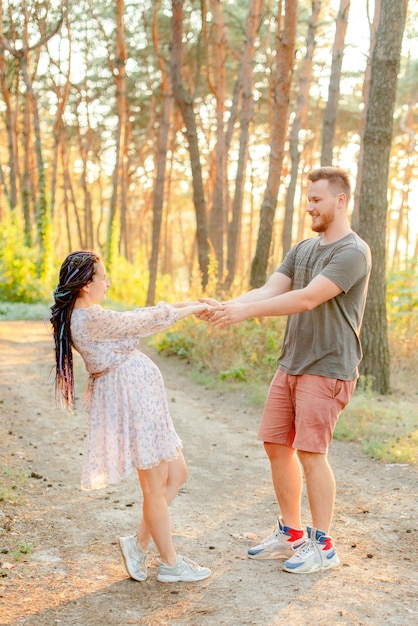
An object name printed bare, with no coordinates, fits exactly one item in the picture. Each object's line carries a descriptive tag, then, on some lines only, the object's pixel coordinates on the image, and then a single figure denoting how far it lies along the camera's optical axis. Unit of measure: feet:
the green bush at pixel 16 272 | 57.31
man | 12.48
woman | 11.62
